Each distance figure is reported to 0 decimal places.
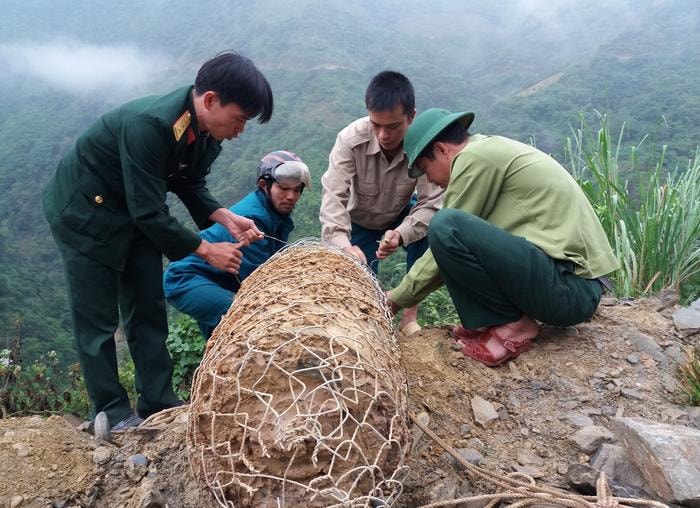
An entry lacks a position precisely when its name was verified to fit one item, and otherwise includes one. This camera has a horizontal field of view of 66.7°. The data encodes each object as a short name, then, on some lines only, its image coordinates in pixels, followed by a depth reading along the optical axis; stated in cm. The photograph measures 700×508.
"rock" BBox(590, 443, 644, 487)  167
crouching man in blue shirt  288
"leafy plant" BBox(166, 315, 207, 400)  436
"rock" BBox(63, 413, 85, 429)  241
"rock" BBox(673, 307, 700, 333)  264
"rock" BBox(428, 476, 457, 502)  166
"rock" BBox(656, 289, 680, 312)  285
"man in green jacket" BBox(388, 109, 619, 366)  221
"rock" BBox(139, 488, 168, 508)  158
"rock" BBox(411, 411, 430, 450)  193
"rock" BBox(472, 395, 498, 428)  212
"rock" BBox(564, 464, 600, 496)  165
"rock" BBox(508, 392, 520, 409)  221
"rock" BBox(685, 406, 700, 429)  205
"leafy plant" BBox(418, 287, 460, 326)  454
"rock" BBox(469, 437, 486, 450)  199
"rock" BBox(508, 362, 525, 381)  236
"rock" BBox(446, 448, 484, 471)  185
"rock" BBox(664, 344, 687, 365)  242
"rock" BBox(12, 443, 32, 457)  169
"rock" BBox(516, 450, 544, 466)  190
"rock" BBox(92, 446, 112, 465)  179
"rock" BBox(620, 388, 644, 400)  221
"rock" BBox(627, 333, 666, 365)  245
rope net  150
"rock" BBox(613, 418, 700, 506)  151
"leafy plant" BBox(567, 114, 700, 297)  330
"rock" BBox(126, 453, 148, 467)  183
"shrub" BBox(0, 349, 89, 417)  330
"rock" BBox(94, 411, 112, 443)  196
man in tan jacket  284
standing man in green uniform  219
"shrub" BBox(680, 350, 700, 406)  215
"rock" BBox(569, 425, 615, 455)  190
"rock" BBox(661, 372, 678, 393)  226
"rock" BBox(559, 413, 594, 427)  206
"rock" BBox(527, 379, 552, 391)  229
